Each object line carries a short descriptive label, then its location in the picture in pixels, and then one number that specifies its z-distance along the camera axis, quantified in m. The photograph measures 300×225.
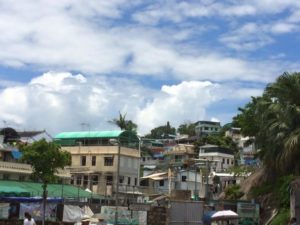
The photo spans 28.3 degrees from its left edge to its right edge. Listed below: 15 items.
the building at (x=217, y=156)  90.75
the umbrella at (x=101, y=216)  37.84
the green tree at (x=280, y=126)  42.97
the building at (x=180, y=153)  98.94
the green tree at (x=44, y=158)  38.81
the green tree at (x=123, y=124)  86.06
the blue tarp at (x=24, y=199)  42.94
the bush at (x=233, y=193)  53.09
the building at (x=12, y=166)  56.41
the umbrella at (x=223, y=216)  30.58
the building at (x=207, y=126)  145.62
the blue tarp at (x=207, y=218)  30.52
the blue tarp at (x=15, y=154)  60.09
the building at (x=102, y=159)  69.38
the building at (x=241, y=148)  91.72
